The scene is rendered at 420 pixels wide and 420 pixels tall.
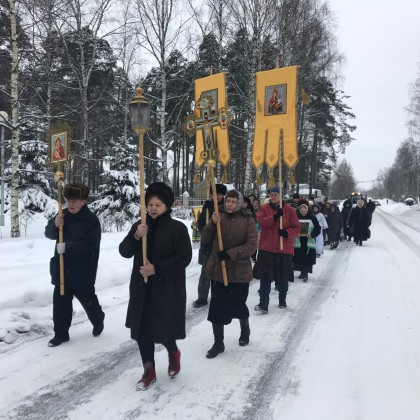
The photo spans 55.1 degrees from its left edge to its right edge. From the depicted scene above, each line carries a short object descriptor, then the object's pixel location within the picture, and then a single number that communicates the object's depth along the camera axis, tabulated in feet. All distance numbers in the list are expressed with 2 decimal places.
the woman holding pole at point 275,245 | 19.40
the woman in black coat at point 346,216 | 52.26
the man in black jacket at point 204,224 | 19.12
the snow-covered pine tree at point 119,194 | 51.18
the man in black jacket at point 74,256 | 14.58
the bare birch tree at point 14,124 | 35.51
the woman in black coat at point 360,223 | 47.39
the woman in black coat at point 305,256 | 26.91
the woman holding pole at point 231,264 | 13.80
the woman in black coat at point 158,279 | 11.06
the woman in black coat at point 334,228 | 45.14
